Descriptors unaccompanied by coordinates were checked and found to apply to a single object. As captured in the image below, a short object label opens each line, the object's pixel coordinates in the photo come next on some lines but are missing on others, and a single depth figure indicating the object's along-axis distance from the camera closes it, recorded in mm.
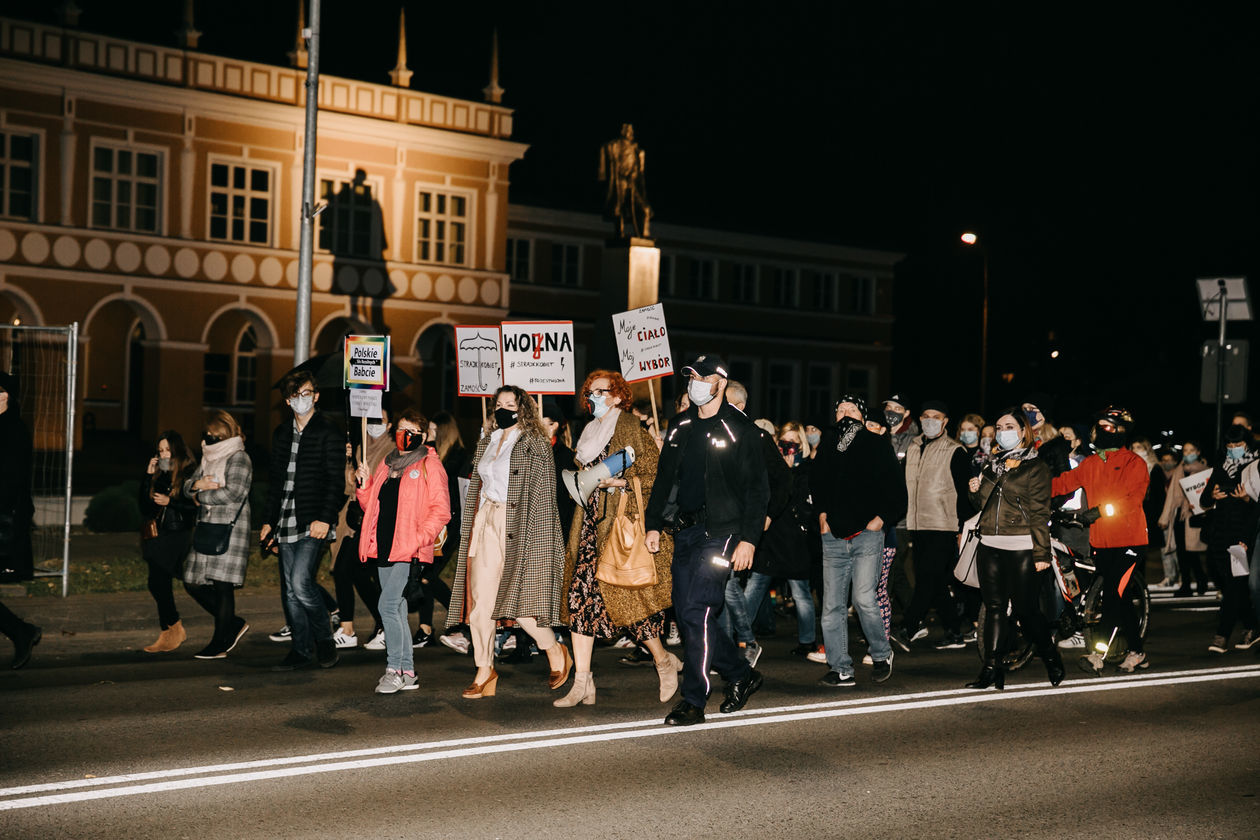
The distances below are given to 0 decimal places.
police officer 8273
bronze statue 33969
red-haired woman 8820
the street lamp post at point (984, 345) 42312
